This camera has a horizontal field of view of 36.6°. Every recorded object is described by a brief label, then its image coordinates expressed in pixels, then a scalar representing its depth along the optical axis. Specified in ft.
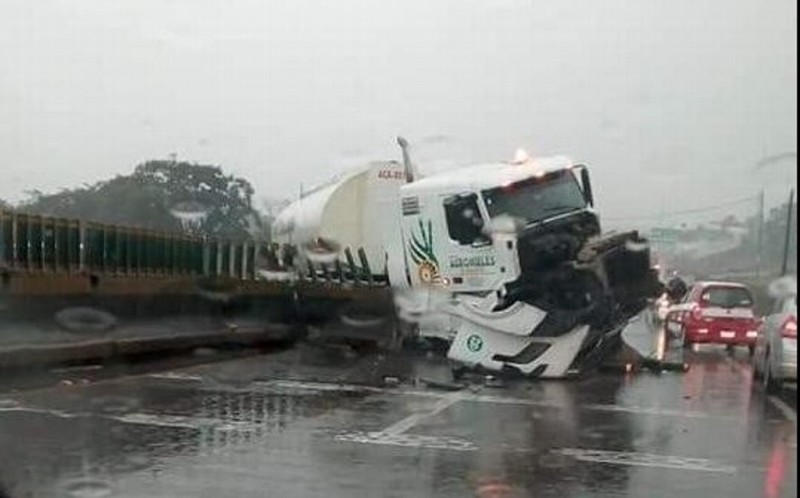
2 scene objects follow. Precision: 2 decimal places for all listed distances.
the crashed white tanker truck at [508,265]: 34.94
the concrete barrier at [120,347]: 43.57
